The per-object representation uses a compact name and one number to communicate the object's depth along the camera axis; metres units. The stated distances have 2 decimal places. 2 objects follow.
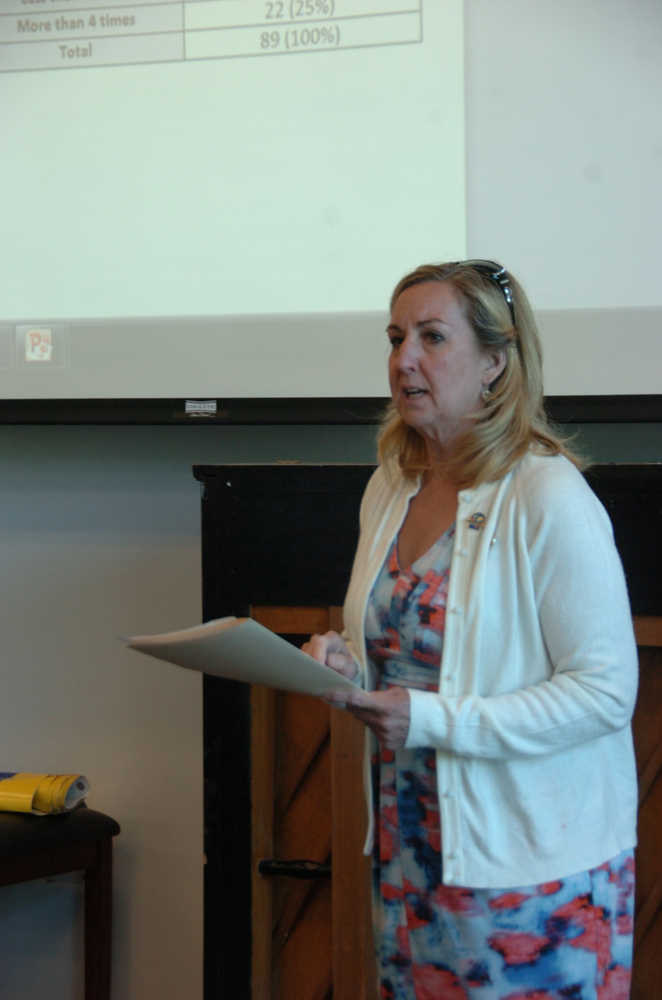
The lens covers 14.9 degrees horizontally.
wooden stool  4.00
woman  3.17
